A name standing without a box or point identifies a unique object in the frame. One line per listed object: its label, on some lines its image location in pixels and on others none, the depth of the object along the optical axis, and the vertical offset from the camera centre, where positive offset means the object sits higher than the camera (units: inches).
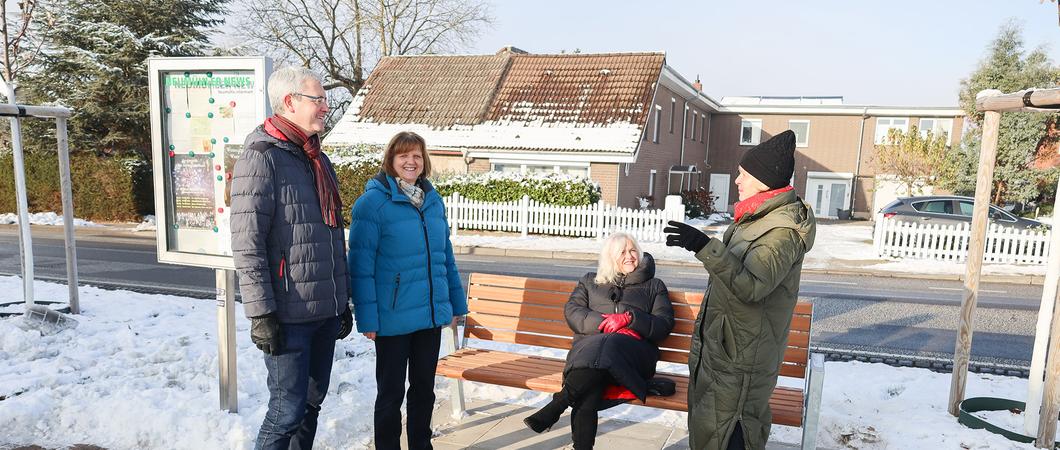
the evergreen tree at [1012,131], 904.3 +76.1
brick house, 781.9 +74.7
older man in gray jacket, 104.0 -14.7
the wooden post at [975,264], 163.5 -21.6
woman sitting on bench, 136.6 -37.8
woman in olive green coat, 101.4 -20.7
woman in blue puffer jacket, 125.6 -24.1
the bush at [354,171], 699.4 -11.4
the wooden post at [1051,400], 144.9 -50.2
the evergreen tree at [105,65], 770.8 +108.4
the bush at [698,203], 1017.5 -49.6
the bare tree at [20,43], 625.3 +121.6
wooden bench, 132.5 -44.5
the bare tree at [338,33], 1289.4 +267.5
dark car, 605.9 -30.4
